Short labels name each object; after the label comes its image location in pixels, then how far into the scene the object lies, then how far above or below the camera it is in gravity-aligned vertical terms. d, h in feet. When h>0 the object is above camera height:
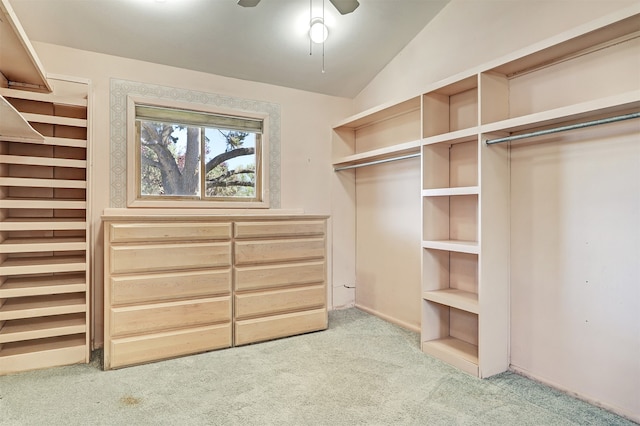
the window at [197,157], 10.27 +1.80
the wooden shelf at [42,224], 7.78 -0.17
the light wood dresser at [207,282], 8.23 -1.68
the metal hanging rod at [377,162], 10.43 +1.72
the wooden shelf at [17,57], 5.60 +3.13
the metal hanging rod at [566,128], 5.92 +1.62
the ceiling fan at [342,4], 7.54 +4.53
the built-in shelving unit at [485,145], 6.45 +1.81
